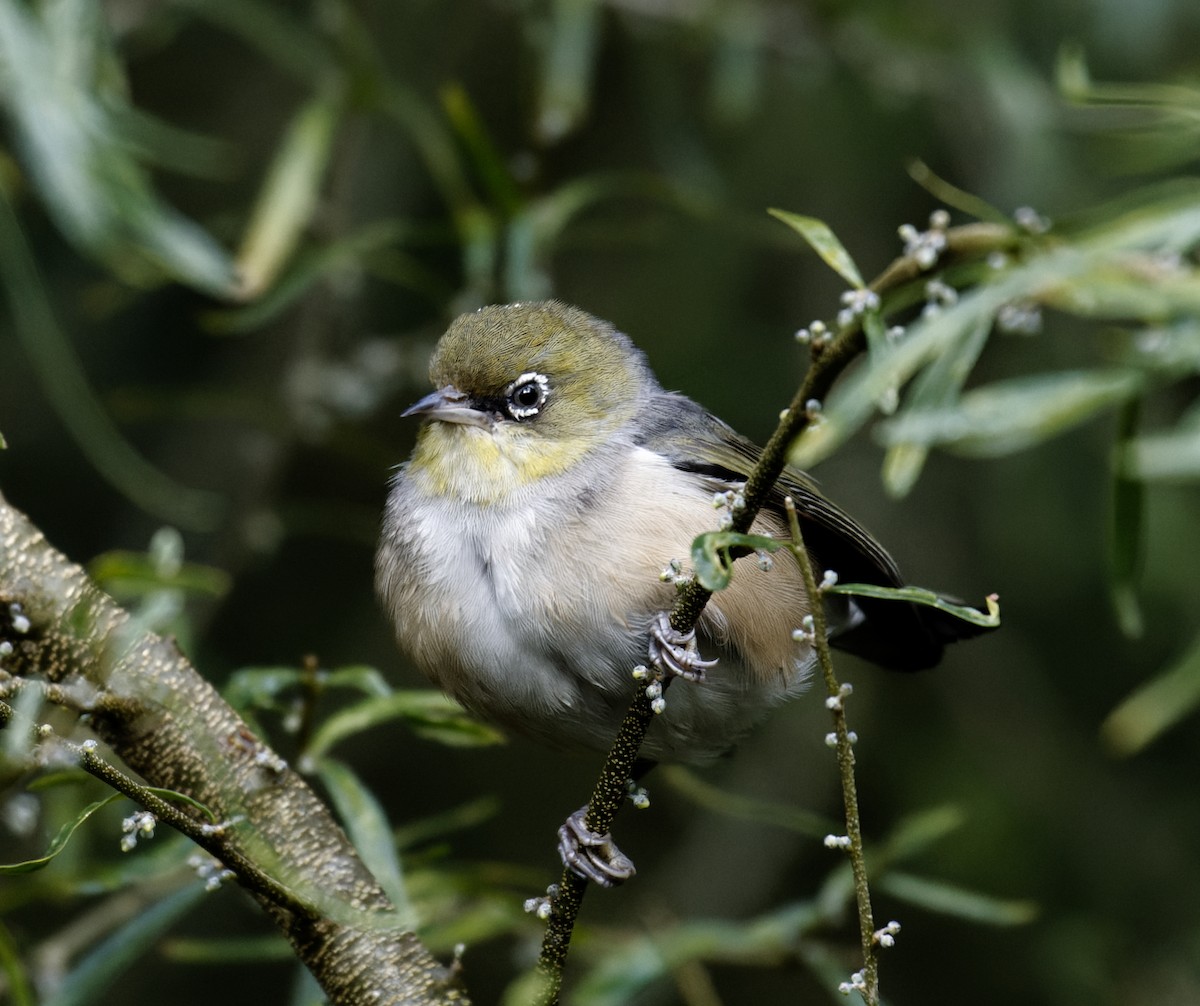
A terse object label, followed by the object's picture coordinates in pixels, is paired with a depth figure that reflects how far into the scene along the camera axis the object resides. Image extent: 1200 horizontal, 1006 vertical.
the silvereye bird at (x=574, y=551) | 6.54
